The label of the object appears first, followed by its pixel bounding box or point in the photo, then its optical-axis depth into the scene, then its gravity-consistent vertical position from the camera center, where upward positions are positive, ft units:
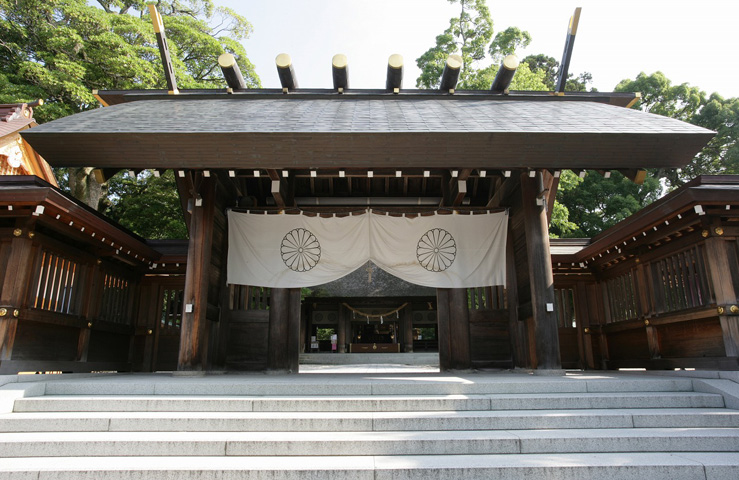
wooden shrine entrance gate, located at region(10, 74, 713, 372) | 20.04 +8.24
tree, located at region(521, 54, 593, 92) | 97.56 +59.79
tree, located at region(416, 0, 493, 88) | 65.98 +44.26
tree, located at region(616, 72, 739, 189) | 67.87 +35.00
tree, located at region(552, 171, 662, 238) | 64.28 +20.71
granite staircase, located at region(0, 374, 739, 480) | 11.05 -2.73
